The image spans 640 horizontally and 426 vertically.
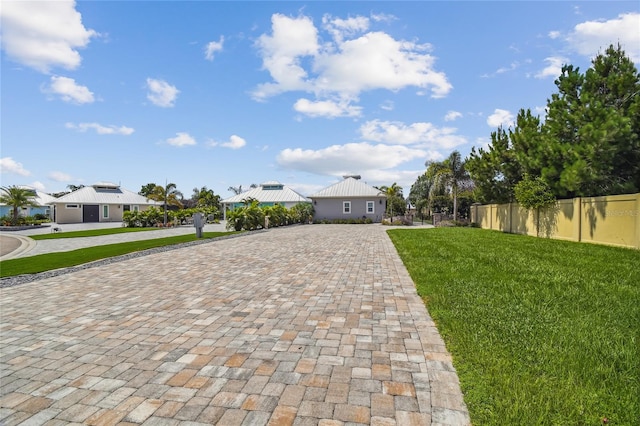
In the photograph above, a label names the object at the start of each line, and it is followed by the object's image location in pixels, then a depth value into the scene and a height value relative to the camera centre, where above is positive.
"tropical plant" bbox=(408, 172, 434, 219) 41.59 +2.34
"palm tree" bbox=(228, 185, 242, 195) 60.78 +4.19
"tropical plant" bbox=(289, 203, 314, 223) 31.98 -0.01
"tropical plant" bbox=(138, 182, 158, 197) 66.60 +4.80
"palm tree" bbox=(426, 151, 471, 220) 30.18 +3.49
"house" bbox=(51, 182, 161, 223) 38.97 +0.96
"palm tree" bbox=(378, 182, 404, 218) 37.62 +1.78
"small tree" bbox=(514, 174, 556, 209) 14.74 +0.86
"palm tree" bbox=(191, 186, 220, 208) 49.36 +1.89
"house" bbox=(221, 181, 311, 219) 40.12 +1.98
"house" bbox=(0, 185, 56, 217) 43.19 +0.37
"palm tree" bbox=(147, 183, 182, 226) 32.60 +1.79
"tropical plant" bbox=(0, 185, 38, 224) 31.33 +1.29
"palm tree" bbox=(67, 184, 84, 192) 67.26 +5.08
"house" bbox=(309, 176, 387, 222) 34.28 +0.84
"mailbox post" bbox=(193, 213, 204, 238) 17.56 -0.60
